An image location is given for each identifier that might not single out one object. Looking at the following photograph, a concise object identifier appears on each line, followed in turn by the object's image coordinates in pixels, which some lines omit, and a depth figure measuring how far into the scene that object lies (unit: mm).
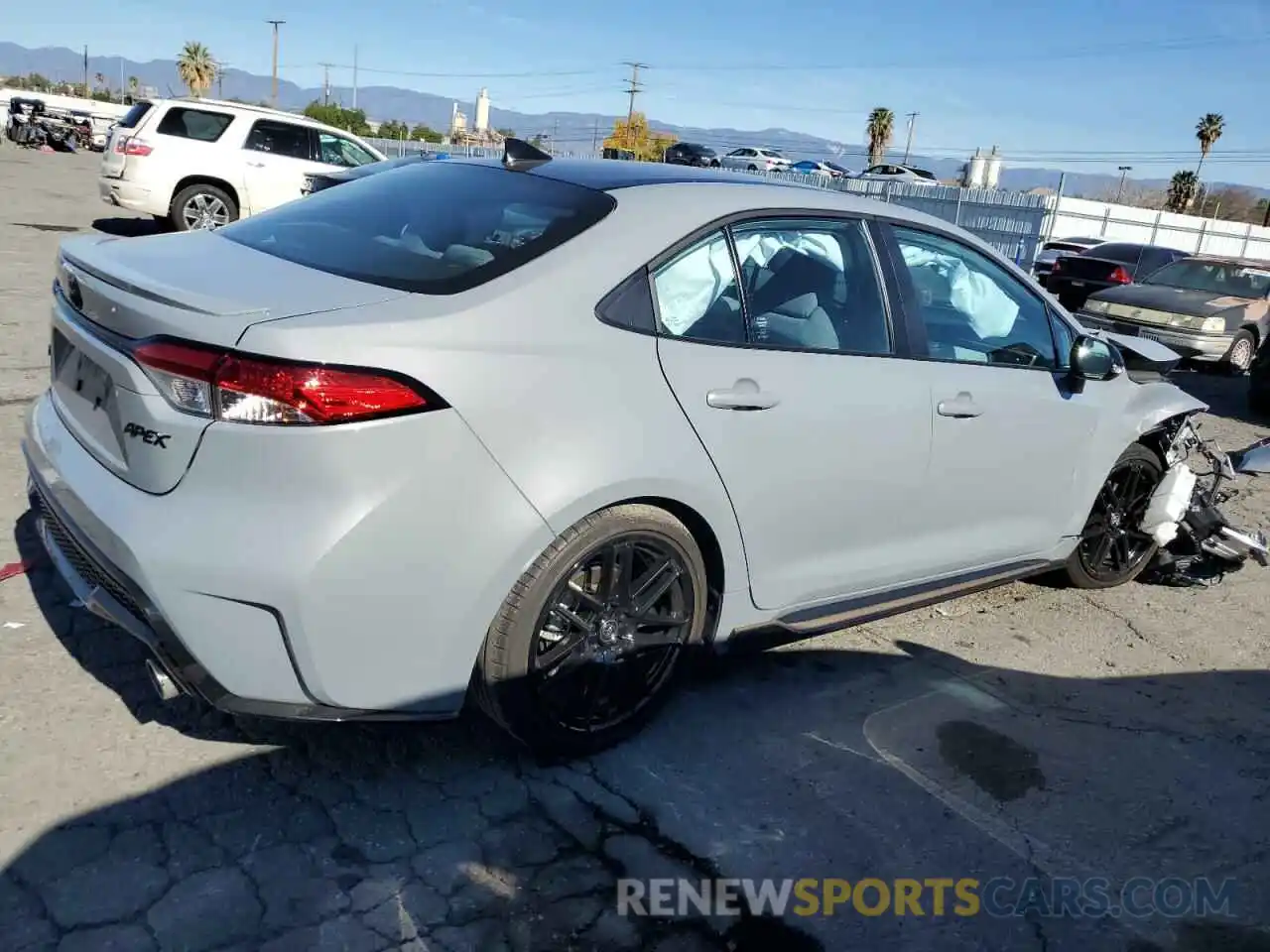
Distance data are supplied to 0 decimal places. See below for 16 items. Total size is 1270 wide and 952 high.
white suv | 12789
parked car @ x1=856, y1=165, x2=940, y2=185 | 41938
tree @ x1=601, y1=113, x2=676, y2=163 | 62250
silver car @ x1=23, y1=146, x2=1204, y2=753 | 2400
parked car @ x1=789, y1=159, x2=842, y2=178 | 32988
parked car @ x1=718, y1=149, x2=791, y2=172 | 43406
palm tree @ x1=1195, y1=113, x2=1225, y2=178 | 65438
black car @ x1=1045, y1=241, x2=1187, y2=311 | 16625
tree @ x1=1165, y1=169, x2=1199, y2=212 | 58406
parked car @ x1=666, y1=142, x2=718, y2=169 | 39500
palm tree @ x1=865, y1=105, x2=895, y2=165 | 64938
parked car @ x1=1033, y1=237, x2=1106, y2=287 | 19375
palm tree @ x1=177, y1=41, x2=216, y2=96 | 73562
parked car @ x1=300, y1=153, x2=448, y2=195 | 10719
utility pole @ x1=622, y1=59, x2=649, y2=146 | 63812
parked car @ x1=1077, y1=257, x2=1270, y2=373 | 12414
